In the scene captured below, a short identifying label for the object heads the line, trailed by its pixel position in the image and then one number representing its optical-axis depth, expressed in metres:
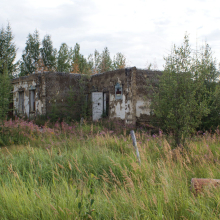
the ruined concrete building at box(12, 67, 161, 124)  12.95
